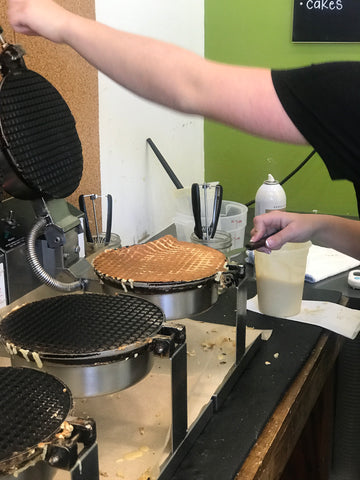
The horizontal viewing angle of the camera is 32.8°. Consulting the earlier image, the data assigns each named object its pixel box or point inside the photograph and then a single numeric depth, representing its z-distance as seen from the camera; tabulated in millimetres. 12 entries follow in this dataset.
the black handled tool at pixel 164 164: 2262
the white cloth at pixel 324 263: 1894
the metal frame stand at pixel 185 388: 948
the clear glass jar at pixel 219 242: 1857
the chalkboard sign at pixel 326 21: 2482
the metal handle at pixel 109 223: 1547
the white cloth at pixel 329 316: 1540
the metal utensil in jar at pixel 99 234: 1454
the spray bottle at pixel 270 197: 2164
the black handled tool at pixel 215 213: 1882
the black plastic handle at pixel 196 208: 1846
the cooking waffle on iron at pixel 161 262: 1186
